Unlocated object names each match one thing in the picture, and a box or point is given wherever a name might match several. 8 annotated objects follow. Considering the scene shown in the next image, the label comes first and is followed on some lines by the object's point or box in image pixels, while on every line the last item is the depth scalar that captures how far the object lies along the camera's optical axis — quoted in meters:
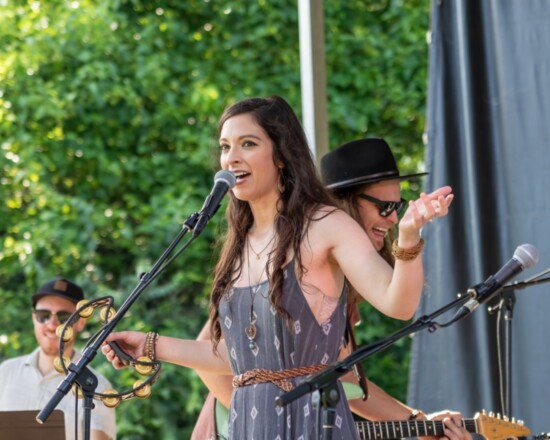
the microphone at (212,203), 6.05
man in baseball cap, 10.79
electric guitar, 7.76
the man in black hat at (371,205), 8.22
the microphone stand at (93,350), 5.92
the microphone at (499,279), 5.50
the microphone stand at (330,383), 5.21
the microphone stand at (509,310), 7.97
